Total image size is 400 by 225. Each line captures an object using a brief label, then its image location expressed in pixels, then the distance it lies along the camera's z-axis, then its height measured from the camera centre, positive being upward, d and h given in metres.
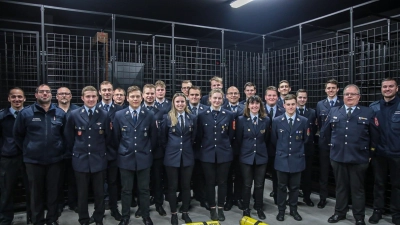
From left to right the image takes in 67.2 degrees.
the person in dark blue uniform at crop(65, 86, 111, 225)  3.28 -0.41
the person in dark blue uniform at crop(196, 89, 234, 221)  3.66 -0.45
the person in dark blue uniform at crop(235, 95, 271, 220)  3.73 -0.45
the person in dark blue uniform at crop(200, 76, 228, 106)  4.42 +0.40
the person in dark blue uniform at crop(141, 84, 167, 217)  3.84 -0.64
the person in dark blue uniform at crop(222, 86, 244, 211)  4.09 -0.92
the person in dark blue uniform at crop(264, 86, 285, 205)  4.29 +0.01
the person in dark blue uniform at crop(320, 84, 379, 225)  3.54 -0.46
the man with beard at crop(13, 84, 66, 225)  3.28 -0.42
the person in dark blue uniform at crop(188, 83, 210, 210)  3.94 -0.84
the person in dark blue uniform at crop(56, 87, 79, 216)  3.87 -0.81
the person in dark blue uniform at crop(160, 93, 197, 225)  3.52 -0.44
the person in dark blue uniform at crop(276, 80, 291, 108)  4.52 +0.33
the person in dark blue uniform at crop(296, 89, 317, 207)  4.37 -0.55
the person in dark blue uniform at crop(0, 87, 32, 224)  3.45 -0.65
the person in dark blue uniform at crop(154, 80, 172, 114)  4.14 +0.18
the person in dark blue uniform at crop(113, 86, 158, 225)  3.38 -0.42
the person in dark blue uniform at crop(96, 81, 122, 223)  3.68 -0.62
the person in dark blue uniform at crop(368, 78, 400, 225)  3.62 -0.50
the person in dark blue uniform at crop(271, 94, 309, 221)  3.70 -0.52
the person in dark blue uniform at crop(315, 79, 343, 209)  4.30 -0.17
